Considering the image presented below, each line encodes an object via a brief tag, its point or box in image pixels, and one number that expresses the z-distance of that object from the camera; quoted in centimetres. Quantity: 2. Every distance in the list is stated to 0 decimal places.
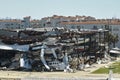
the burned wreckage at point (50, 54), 6894
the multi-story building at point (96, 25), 12812
